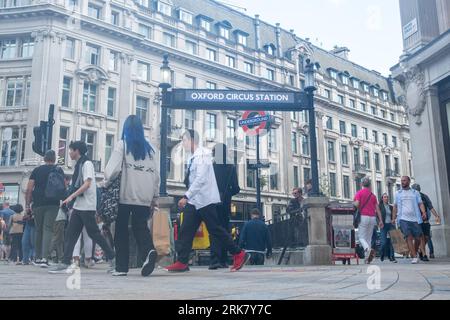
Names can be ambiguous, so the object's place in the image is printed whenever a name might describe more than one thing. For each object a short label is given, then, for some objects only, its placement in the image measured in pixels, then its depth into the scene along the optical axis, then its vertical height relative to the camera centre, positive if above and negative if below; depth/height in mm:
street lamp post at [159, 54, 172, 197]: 9516 +2475
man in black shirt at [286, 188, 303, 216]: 10592 +868
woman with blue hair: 5121 +634
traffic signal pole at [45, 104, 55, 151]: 9971 +2549
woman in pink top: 9117 +537
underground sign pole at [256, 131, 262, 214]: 13977 +1740
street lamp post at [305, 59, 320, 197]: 9509 +2491
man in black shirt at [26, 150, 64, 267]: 7586 +616
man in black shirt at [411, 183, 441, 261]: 9805 +225
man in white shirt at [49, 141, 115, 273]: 5855 +404
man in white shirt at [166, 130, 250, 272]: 5727 +371
